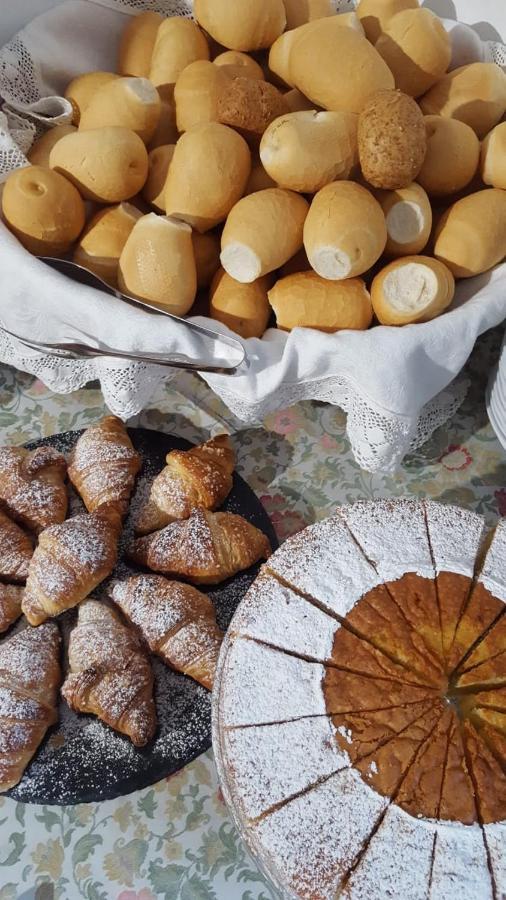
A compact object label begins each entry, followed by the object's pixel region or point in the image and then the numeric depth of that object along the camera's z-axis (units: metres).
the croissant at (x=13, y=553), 0.88
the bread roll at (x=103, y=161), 0.89
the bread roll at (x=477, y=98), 0.96
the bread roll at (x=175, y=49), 0.99
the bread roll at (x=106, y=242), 0.90
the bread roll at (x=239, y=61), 0.99
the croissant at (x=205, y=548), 0.85
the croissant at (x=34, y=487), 0.91
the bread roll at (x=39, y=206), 0.87
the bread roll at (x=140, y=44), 1.07
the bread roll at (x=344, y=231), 0.81
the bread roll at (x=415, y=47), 0.96
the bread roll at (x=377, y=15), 1.01
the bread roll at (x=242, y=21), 0.97
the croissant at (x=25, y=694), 0.75
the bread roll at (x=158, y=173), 0.95
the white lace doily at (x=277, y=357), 0.82
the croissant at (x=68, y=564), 0.82
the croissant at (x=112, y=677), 0.76
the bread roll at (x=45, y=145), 0.98
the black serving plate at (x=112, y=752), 0.76
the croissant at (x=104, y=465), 0.91
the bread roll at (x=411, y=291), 0.83
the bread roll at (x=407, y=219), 0.87
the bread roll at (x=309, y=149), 0.84
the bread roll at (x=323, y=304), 0.84
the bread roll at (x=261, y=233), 0.85
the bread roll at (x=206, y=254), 0.92
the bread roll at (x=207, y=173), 0.87
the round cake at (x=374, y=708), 0.58
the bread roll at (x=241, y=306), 0.88
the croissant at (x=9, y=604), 0.84
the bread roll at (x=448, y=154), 0.90
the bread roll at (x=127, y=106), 0.93
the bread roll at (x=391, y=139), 0.82
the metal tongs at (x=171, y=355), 0.82
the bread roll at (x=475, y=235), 0.86
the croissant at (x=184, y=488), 0.91
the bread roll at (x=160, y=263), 0.84
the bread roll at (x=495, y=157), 0.89
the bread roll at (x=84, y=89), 1.03
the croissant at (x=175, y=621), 0.79
